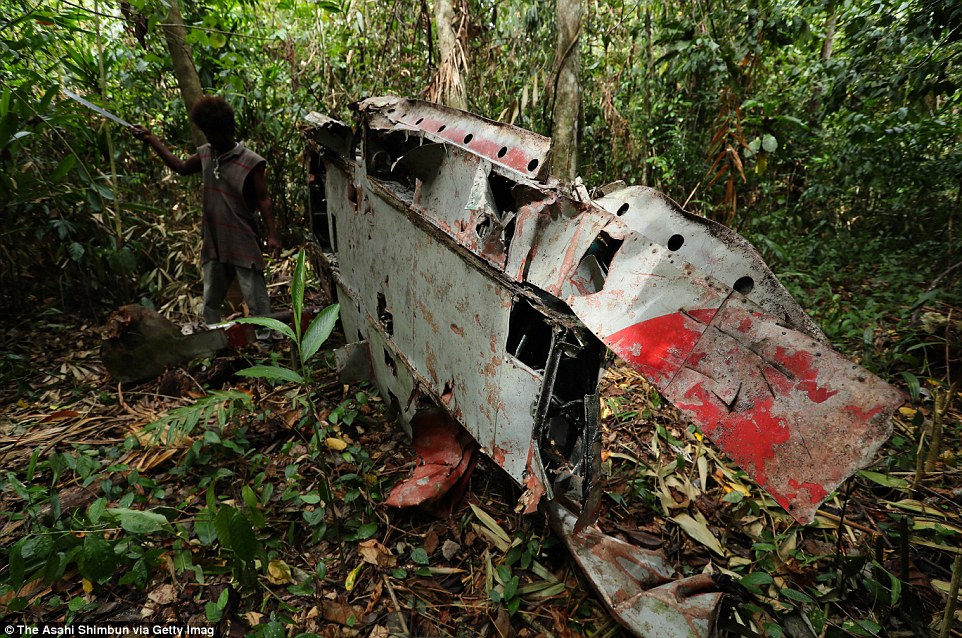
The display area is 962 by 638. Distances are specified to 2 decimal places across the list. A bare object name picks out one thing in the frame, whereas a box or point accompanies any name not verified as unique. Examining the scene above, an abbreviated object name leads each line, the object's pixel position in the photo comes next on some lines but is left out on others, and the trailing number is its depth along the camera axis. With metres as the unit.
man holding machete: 3.42
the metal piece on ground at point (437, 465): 2.46
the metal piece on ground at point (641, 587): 1.73
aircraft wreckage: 1.15
